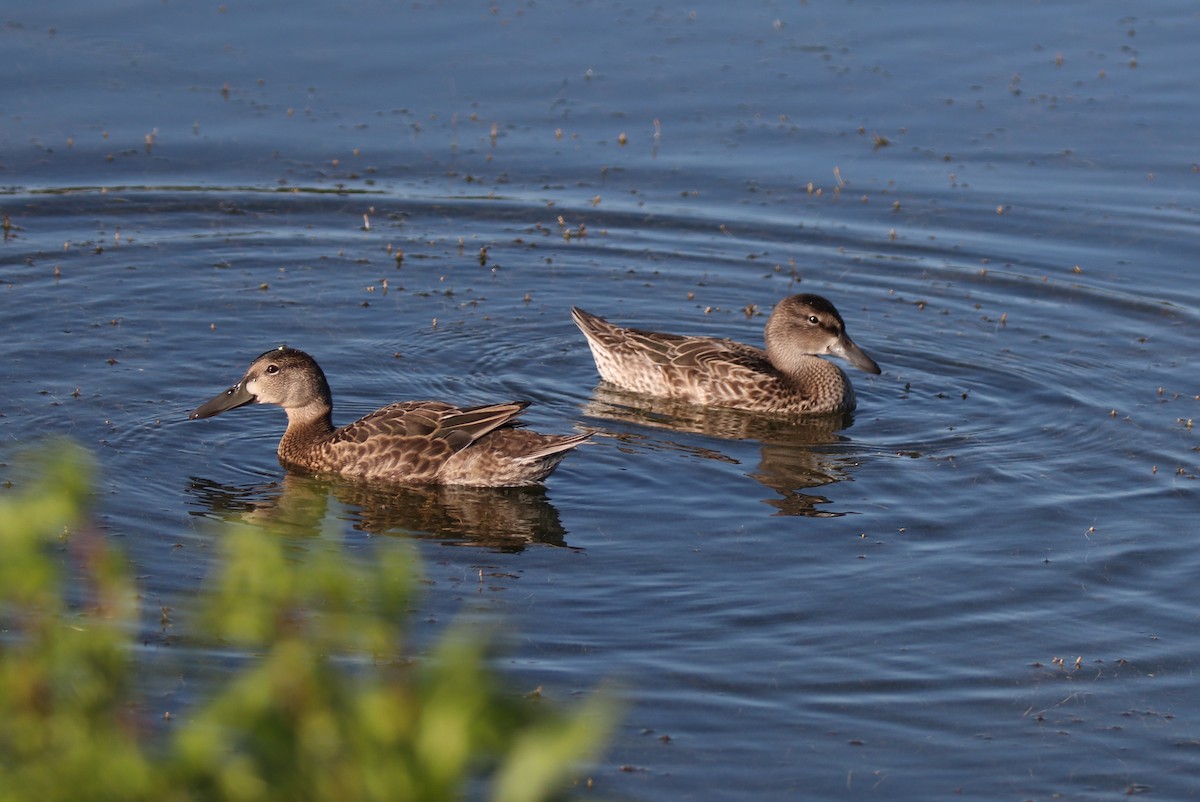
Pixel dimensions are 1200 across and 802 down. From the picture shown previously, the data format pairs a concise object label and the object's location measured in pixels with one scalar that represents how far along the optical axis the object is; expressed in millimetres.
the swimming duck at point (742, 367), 13570
